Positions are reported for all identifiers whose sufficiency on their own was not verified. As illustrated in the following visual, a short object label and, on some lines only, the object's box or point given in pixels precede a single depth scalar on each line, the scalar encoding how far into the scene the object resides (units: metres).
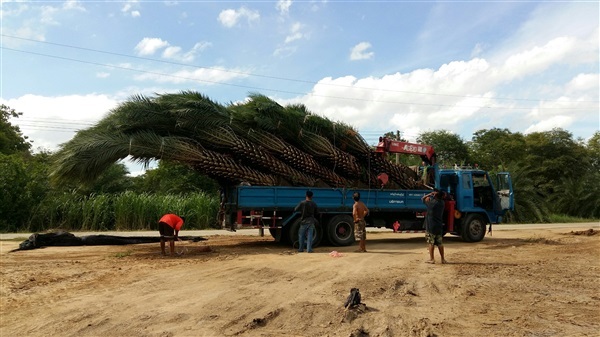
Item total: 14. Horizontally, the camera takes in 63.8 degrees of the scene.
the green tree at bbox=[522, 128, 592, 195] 45.22
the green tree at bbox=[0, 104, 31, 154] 36.66
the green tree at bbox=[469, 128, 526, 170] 46.56
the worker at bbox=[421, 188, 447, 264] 10.20
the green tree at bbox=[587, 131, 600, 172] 49.45
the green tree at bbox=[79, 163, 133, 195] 25.97
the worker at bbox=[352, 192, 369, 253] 11.99
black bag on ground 5.87
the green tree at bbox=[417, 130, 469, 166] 47.81
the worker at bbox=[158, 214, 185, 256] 11.22
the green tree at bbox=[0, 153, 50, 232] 20.91
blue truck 12.60
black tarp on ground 13.05
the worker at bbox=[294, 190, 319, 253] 12.12
